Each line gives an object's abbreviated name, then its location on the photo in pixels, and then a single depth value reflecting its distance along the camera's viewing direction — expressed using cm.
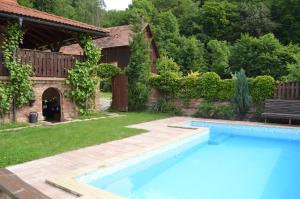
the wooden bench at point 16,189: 477
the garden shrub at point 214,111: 1548
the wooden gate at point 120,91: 1739
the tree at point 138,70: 1691
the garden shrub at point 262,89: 1450
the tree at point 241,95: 1472
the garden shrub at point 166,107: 1695
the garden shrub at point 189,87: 1641
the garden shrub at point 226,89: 1548
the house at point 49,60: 1191
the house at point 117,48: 2991
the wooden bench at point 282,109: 1332
